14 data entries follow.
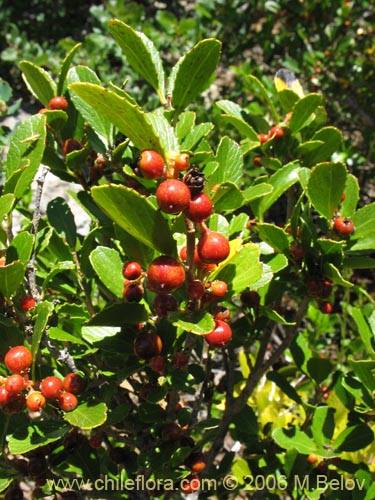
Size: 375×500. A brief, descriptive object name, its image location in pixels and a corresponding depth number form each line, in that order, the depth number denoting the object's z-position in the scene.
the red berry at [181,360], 0.22
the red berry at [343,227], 0.24
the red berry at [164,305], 0.20
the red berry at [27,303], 0.22
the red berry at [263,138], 0.27
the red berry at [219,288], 0.20
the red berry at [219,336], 0.21
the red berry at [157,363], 0.22
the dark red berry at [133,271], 0.21
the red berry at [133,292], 0.22
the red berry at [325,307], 0.29
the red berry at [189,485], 0.26
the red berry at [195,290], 0.20
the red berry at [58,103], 0.24
